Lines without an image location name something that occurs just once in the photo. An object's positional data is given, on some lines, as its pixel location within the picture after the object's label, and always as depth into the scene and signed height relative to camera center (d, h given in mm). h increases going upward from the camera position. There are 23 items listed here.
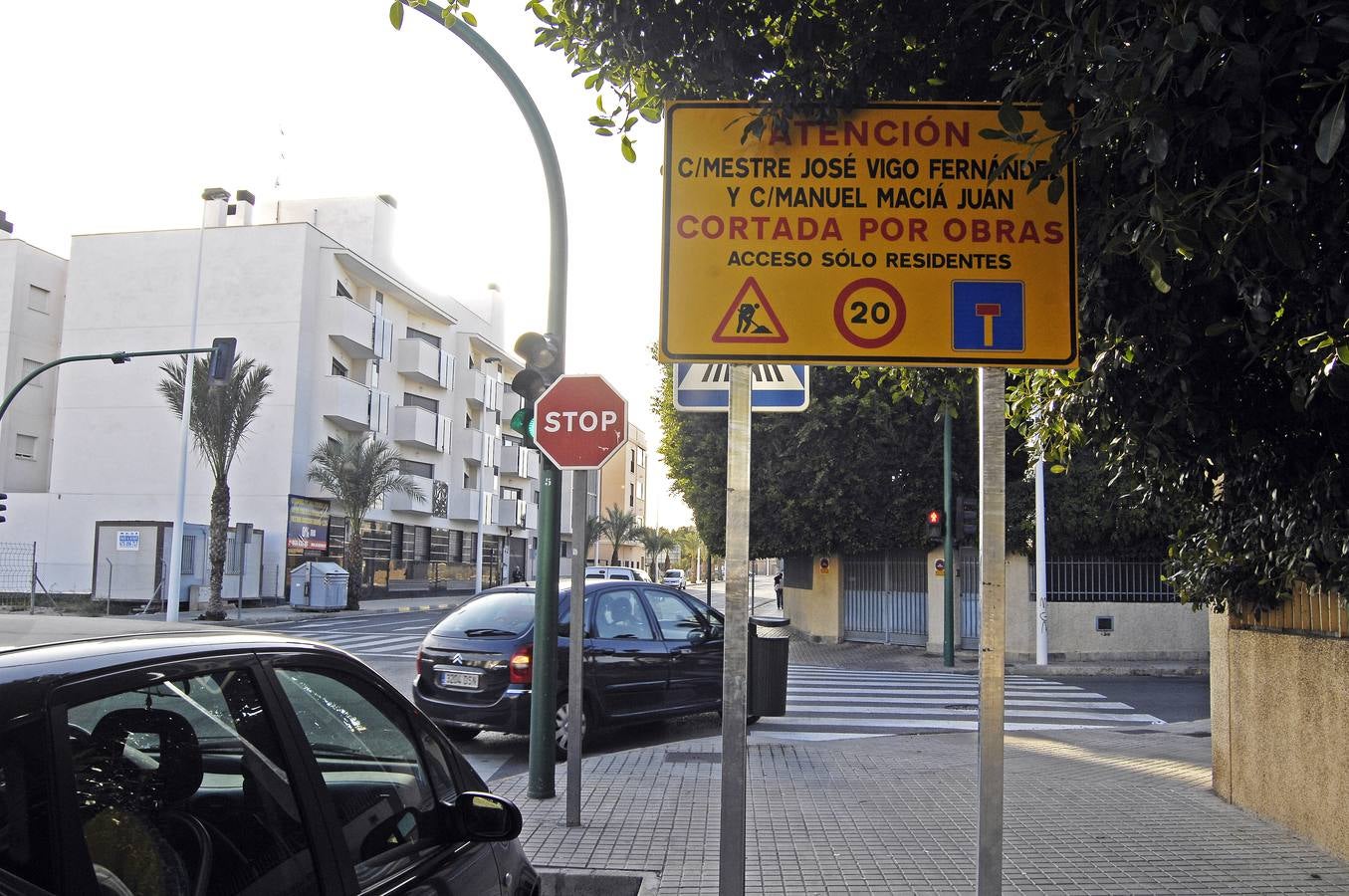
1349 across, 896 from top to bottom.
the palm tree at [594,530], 67375 +949
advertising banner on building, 37844 +463
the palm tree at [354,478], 36969 +2106
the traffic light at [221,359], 21859 +3649
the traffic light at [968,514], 18328 +693
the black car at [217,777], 1633 -474
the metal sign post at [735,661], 3832 -416
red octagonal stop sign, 6750 +798
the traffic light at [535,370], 7281 +1197
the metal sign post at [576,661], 6388 -738
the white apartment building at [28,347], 39562 +6956
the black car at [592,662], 9273 -1090
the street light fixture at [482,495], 47462 +2214
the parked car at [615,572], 28430 -774
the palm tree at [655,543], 88000 +295
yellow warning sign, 3803 +1117
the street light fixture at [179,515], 26173 +493
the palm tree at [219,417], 28594 +3232
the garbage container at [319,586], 34062 -1606
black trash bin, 8055 -993
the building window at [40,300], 40656 +8925
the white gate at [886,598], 22797 -1029
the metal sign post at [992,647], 3559 -318
